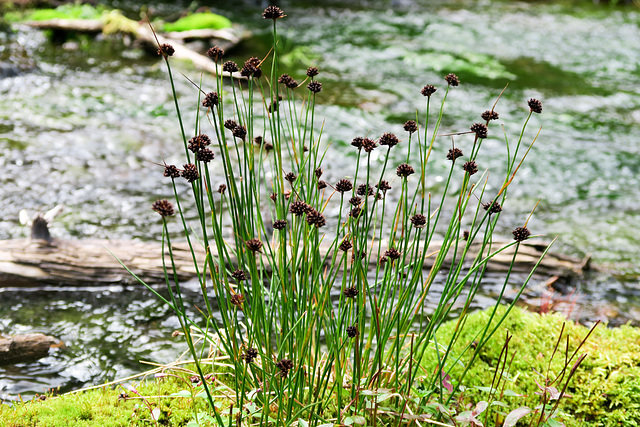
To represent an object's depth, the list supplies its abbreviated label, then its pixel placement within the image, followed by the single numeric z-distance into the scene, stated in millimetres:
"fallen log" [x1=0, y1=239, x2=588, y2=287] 3303
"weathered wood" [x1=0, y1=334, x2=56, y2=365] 2703
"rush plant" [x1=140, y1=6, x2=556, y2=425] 1585
